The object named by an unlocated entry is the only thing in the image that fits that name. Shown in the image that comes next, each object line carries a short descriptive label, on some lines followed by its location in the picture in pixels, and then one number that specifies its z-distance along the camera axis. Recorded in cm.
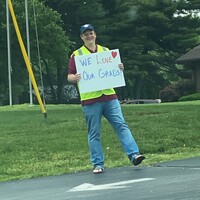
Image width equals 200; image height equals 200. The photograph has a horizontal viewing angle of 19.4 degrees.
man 759
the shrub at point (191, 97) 3283
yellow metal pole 1791
